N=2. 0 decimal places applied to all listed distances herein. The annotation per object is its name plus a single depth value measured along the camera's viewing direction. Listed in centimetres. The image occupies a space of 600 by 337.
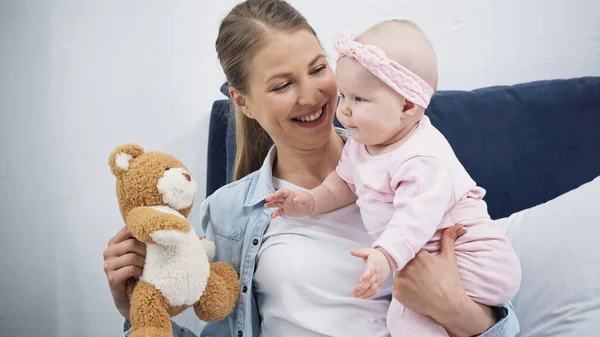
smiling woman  112
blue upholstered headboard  153
